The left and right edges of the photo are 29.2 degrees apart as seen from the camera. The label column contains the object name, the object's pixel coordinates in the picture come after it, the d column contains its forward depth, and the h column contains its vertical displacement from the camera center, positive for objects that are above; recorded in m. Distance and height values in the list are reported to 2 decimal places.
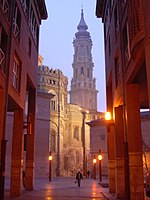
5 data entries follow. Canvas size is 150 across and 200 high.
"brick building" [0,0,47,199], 13.98 +4.80
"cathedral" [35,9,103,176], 54.81 +5.13
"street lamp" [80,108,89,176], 58.59 +3.48
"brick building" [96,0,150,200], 9.73 +3.24
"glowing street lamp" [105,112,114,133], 15.20 +1.62
